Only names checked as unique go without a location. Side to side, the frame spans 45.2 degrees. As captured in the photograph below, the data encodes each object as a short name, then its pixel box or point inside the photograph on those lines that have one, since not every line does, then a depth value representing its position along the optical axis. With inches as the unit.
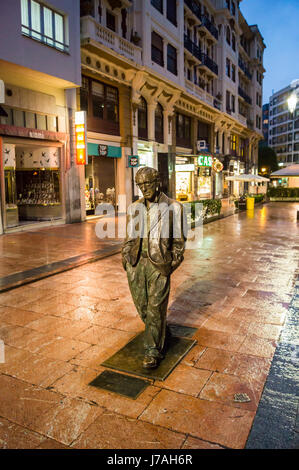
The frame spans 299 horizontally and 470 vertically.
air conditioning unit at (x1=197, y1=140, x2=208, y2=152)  1086.4
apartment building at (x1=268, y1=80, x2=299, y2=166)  3334.2
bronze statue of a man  135.3
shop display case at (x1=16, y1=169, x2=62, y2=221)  599.5
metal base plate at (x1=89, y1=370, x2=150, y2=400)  123.1
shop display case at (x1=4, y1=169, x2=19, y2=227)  503.2
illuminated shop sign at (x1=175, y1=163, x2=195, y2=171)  1044.5
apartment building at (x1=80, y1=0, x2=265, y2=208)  661.9
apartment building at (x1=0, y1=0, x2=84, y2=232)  465.9
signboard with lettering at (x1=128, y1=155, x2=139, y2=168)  740.0
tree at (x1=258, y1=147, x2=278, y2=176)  2292.1
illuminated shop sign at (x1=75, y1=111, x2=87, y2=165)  580.7
